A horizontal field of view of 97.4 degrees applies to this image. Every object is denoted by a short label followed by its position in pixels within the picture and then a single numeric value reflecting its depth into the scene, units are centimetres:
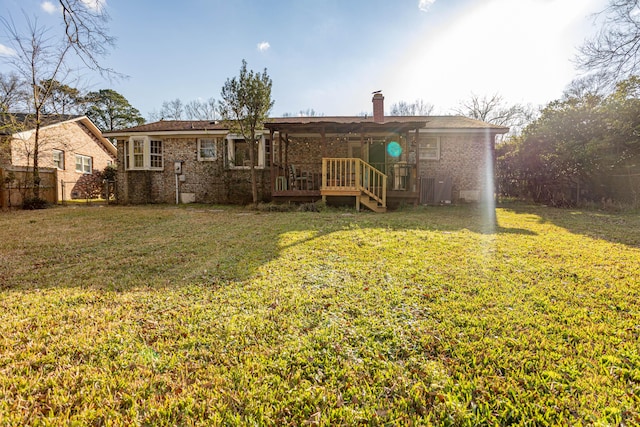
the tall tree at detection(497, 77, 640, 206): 997
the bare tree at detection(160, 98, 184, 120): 3359
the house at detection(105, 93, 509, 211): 1041
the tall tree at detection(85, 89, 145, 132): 2910
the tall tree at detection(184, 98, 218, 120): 3020
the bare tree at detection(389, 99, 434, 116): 3300
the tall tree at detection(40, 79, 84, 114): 1230
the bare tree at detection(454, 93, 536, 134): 2616
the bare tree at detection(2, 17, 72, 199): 1134
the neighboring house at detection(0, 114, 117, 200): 1386
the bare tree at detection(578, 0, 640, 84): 1004
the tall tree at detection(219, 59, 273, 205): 1013
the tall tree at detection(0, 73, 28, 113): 1240
